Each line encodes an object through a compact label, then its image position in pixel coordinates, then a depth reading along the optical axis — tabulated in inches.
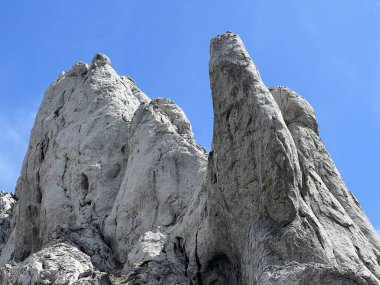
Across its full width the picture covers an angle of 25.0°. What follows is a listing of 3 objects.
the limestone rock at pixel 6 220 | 1383.0
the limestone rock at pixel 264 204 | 771.4
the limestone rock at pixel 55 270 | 824.3
